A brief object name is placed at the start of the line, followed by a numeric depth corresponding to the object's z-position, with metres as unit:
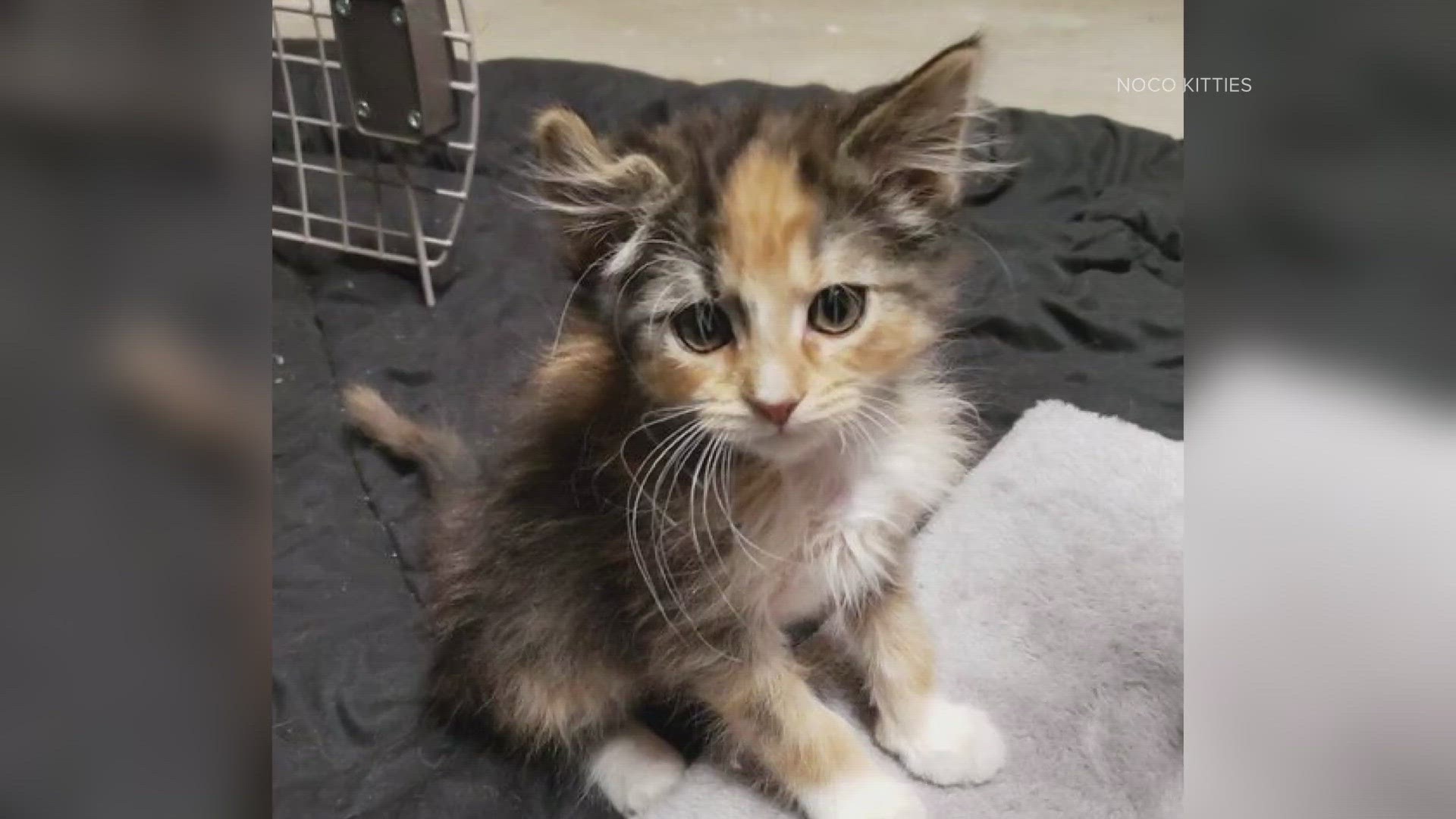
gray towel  0.20
